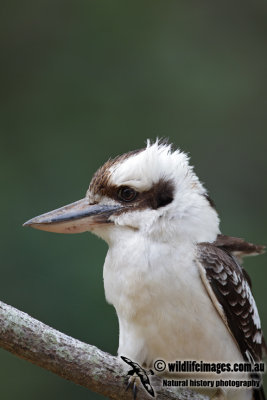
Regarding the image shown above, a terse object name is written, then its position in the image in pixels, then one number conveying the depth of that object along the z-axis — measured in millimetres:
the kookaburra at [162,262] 5477
